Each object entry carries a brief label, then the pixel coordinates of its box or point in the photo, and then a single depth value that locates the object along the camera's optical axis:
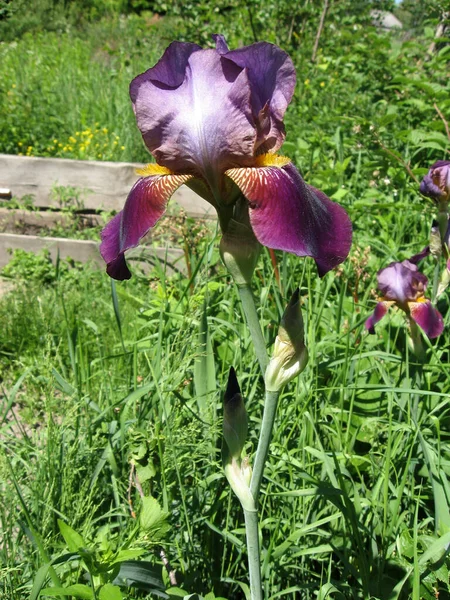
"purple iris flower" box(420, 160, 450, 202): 0.52
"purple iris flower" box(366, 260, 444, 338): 0.51
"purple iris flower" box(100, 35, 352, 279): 0.26
